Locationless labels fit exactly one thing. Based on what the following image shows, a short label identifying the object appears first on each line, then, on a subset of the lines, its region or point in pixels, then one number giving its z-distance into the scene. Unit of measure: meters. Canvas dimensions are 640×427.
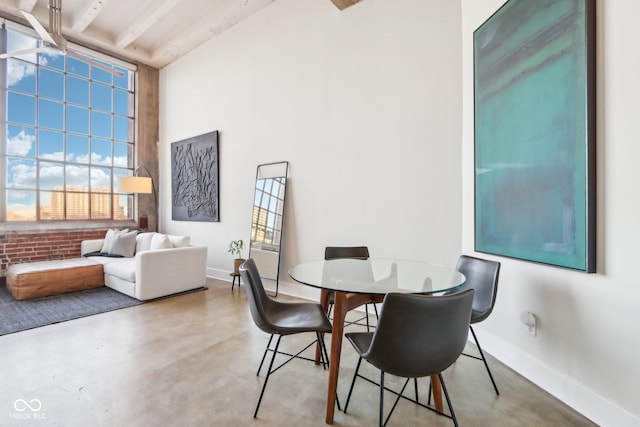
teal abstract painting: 1.71
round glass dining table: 1.68
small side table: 4.41
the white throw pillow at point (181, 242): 4.52
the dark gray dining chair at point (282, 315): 1.75
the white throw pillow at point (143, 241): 4.98
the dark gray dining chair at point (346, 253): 2.88
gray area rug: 3.11
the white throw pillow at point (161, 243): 4.35
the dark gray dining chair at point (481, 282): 2.03
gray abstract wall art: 5.32
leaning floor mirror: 4.30
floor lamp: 5.30
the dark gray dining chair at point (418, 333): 1.28
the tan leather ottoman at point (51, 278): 3.86
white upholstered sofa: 3.87
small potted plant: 4.47
